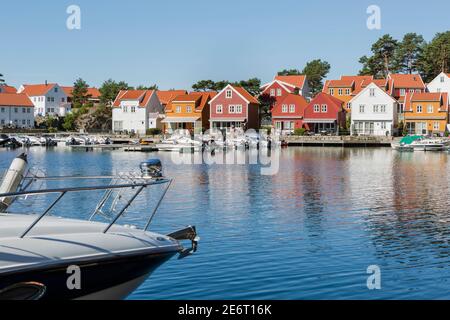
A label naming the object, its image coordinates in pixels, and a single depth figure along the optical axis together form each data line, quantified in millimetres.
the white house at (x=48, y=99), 148625
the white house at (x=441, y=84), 108000
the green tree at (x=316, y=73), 156375
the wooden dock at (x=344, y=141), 88438
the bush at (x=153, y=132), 102262
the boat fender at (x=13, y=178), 12820
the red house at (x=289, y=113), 97812
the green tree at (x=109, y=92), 124031
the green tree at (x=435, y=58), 129000
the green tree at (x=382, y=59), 130625
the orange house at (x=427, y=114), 95188
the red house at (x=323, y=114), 95062
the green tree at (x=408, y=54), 135875
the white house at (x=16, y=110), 124188
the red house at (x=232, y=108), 100000
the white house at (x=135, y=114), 108500
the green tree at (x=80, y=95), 135875
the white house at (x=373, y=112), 94688
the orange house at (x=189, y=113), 102688
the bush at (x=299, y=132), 93769
